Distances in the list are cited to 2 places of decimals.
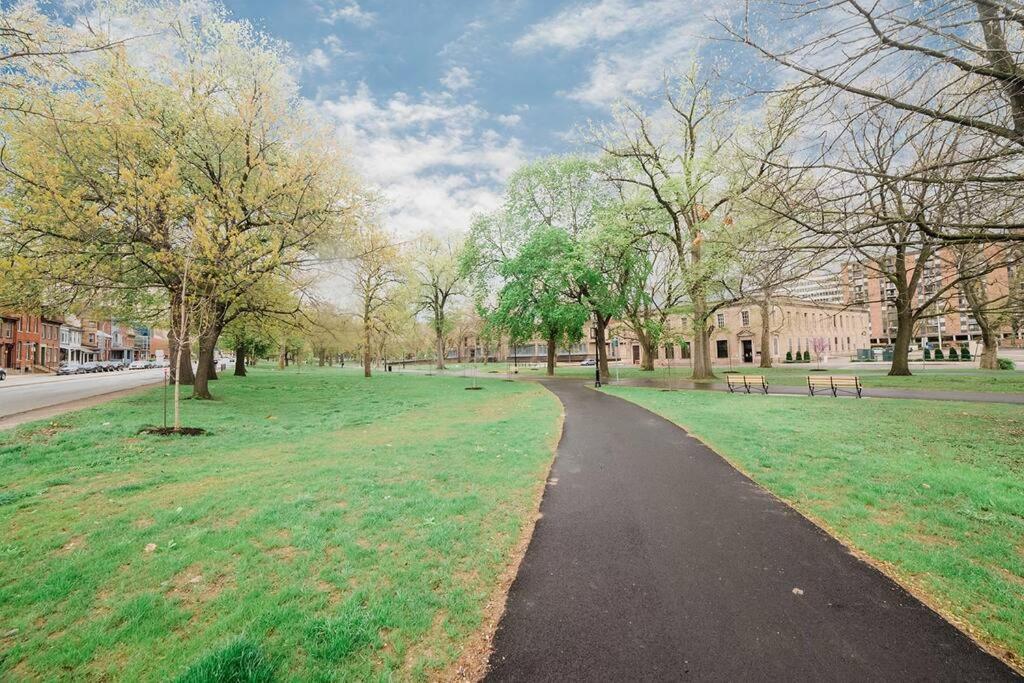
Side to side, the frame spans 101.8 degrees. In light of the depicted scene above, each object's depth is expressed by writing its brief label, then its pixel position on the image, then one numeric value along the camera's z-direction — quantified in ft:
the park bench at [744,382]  67.82
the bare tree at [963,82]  15.98
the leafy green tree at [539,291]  95.14
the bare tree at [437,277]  149.48
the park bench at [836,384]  56.66
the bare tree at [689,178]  75.36
